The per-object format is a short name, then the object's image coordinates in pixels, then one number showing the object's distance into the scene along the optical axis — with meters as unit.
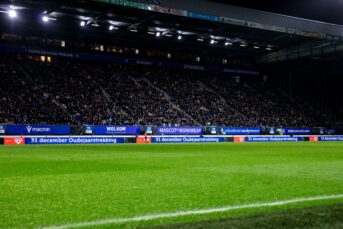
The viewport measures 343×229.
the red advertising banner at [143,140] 41.59
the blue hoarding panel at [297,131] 54.34
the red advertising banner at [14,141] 35.22
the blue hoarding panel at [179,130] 44.97
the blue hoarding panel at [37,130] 37.44
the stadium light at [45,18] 41.41
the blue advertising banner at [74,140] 36.19
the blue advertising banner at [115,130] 42.00
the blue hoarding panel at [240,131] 49.42
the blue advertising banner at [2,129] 36.84
